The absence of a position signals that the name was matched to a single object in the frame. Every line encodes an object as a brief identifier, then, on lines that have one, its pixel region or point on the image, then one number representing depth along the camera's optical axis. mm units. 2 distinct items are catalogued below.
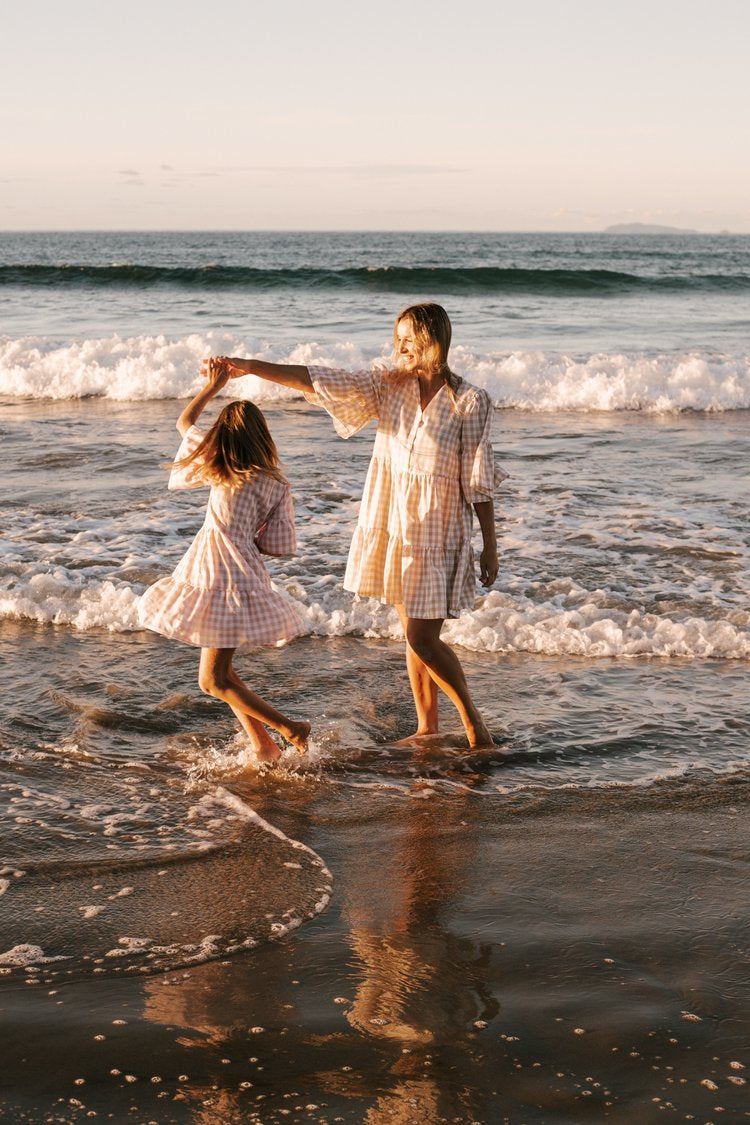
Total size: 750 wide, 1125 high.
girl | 4082
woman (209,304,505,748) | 4133
